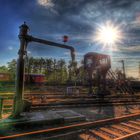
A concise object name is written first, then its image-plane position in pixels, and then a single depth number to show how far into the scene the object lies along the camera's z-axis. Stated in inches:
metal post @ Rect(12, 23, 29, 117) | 257.9
